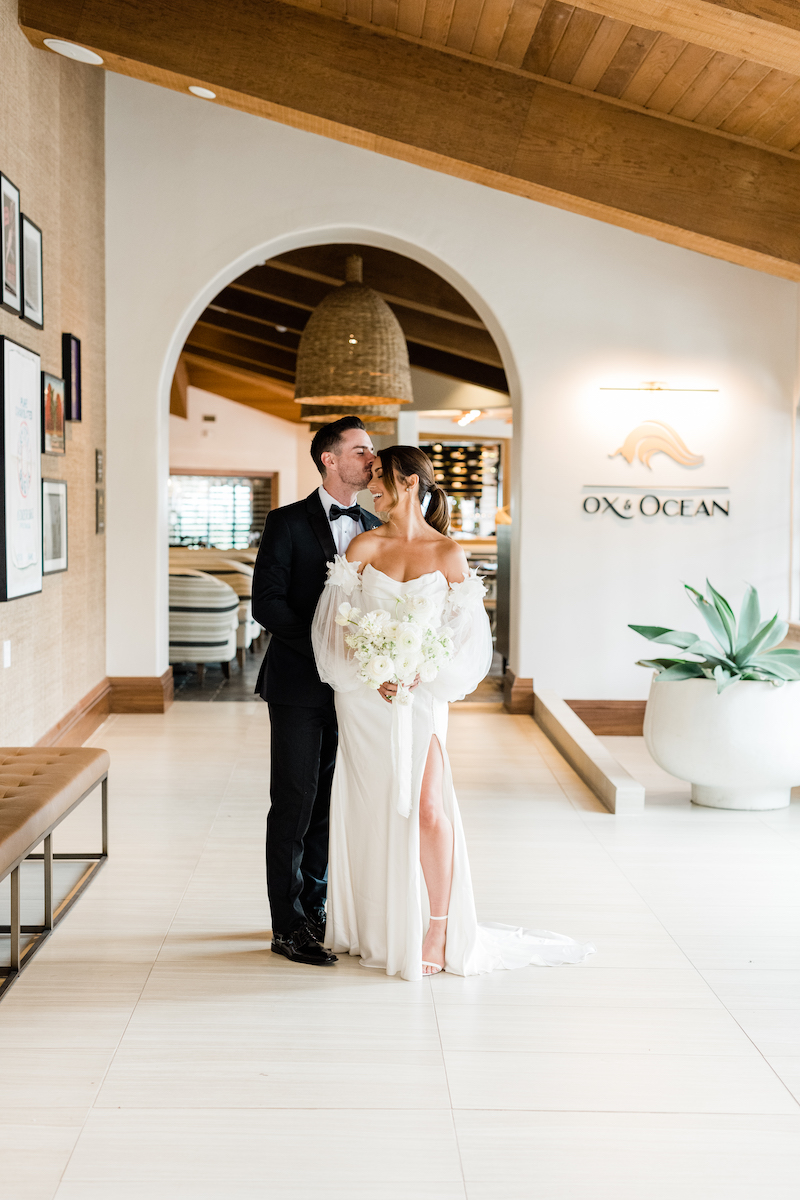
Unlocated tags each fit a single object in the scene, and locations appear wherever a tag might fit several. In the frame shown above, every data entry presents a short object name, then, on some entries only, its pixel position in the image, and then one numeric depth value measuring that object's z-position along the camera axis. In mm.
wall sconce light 6930
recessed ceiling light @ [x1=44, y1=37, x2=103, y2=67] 5137
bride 2973
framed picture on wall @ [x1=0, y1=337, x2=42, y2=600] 4379
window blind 19391
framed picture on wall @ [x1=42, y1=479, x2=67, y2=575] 5199
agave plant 4840
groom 3143
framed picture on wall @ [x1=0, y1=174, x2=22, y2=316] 4395
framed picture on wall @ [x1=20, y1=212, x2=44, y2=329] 4784
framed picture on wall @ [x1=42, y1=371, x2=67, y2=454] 5148
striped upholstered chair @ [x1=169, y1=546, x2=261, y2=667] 10203
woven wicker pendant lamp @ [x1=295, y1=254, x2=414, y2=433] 6758
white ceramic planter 4789
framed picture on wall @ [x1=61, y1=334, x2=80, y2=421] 5672
